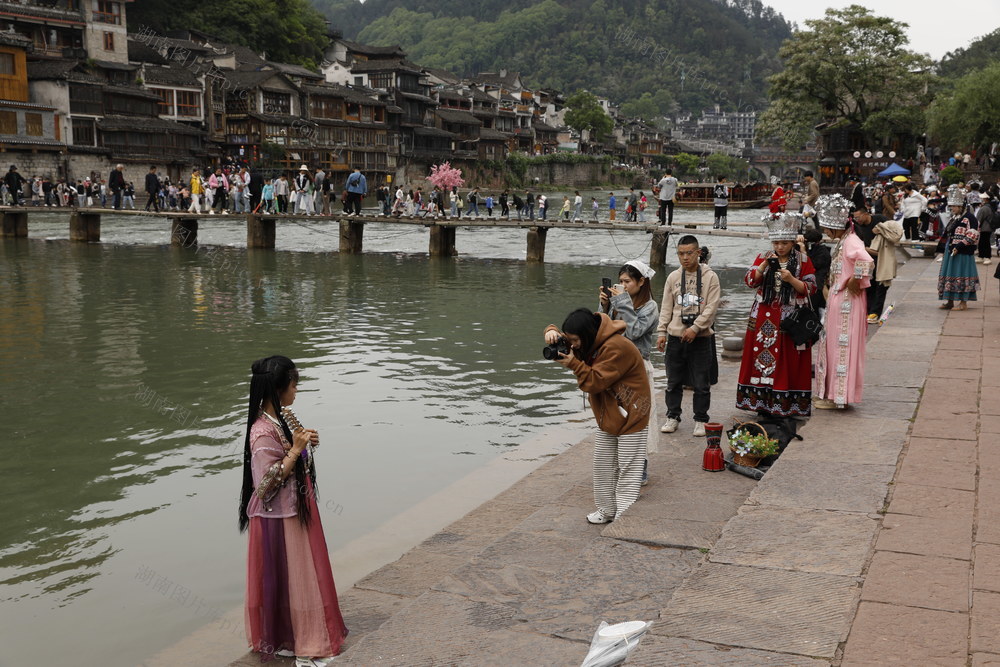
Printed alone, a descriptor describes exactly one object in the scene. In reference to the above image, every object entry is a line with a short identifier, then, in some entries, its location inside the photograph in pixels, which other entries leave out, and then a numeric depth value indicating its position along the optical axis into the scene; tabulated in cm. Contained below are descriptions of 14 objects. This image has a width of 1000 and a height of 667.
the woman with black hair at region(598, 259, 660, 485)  681
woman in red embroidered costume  721
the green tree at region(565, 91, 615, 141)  11875
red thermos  716
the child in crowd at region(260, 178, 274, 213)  3278
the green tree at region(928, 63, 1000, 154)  4428
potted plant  706
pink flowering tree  4482
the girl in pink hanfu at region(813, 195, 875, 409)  760
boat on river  5456
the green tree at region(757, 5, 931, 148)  5656
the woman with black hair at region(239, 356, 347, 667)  463
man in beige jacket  774
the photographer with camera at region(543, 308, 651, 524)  561
